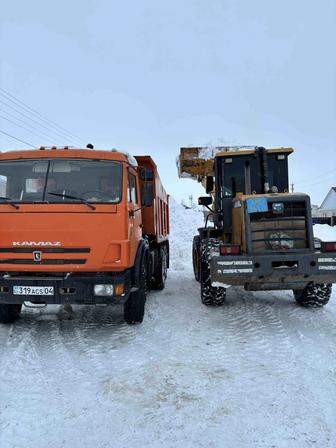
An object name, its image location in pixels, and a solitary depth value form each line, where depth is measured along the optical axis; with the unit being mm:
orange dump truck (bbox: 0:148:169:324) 5402
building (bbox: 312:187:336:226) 57012
